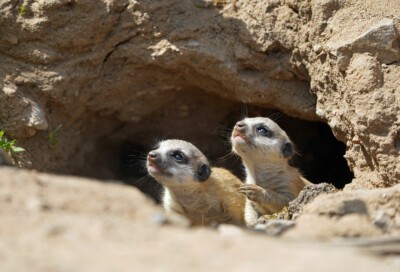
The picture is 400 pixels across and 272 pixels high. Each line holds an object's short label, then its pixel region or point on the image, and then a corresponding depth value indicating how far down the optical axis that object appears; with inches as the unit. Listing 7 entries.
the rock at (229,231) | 309.0
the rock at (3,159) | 402.4
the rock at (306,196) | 513.0
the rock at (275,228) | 341.8
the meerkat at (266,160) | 613.3
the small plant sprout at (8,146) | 548.1
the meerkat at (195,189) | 601.6
